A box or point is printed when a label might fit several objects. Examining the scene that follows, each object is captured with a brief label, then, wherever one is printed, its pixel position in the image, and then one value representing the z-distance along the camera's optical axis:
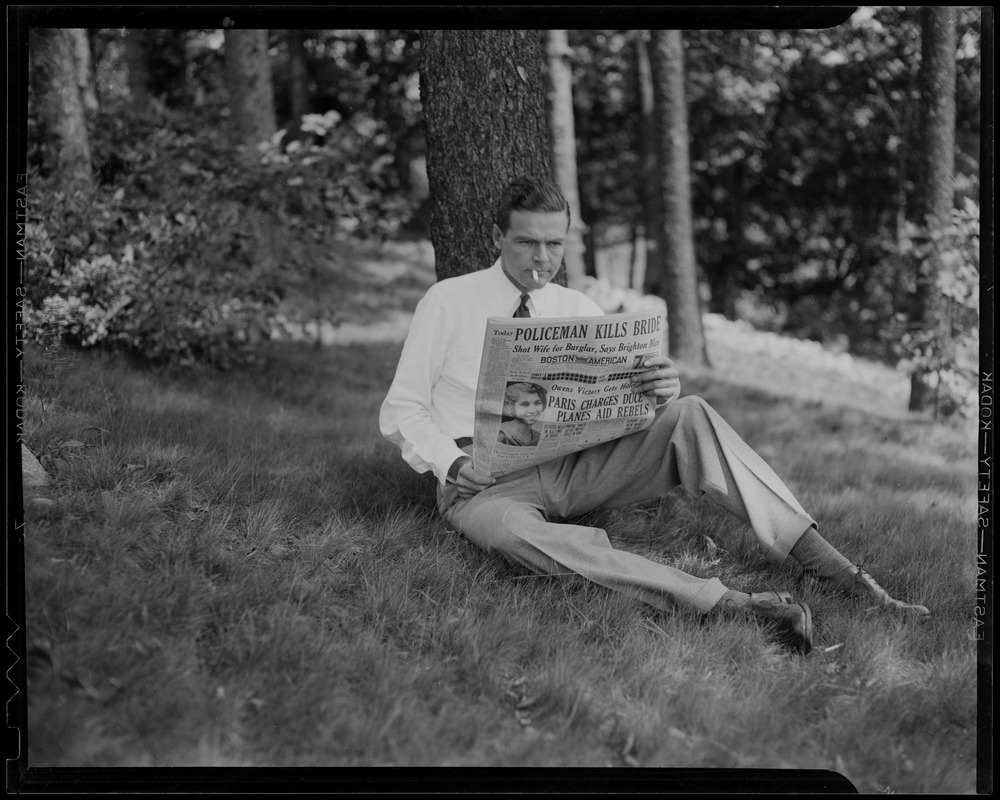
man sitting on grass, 3.08
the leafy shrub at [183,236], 5.07
